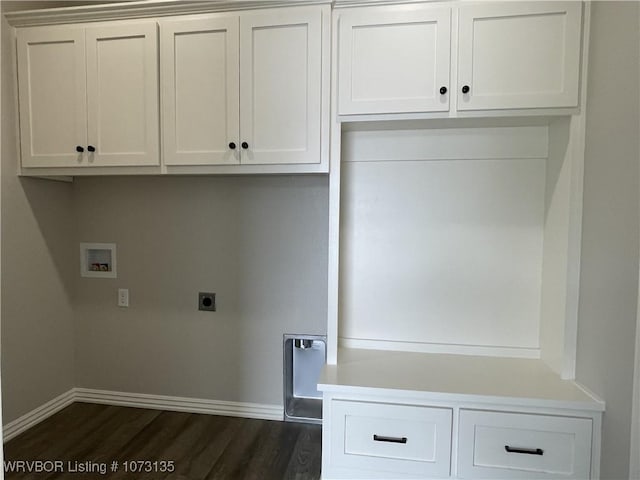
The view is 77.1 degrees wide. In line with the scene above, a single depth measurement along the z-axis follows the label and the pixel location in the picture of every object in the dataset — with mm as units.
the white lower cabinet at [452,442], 1547
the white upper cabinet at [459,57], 1642
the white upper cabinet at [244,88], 1836
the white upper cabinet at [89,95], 1994
